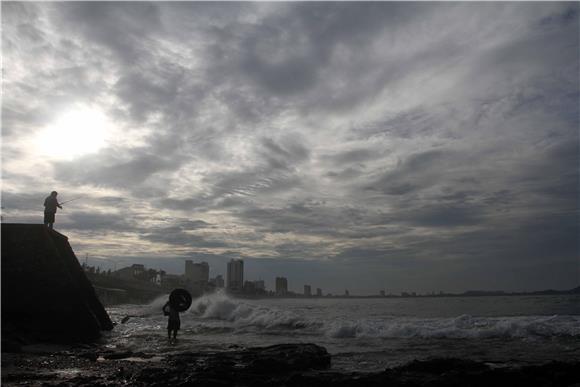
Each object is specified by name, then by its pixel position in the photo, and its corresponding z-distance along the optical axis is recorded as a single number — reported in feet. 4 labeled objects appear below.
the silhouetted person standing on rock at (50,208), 55.88
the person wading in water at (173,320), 51.49
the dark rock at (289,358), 29.12
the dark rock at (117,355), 34.35
